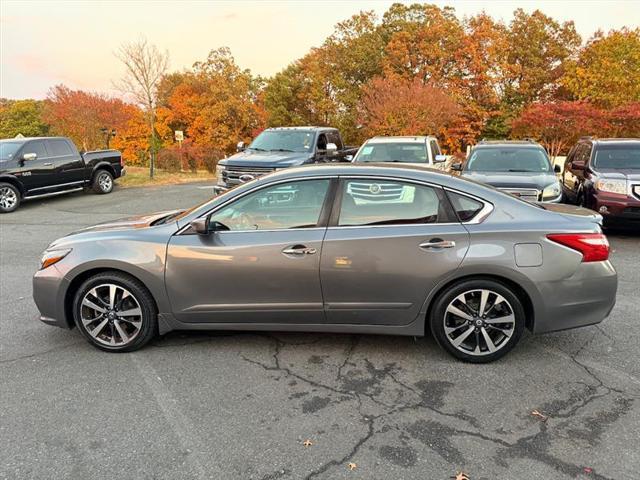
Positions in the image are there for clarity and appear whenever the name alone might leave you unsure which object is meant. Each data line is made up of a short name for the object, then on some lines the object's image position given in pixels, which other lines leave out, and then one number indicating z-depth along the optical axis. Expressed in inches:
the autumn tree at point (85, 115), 1103.6
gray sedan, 140.3
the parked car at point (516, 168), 308.8
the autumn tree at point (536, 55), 1327.5
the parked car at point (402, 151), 411.8
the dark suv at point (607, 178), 298.2
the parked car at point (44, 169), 483.2
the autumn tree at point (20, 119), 2154.3
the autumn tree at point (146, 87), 719.1
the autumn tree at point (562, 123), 906.1
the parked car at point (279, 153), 424.2
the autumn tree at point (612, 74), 984.9
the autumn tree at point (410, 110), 894.4
